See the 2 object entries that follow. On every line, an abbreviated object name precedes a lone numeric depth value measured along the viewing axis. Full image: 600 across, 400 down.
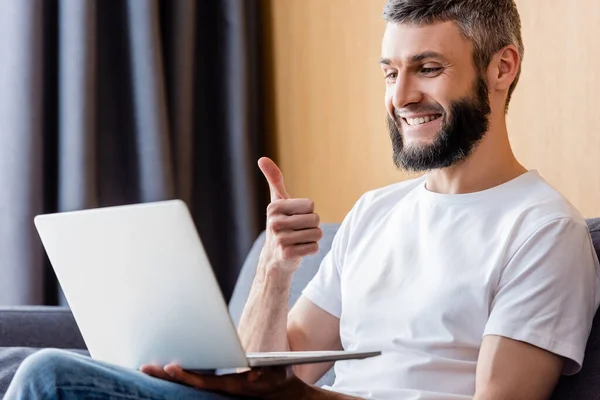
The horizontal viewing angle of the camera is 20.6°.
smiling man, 2.15
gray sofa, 2.74
